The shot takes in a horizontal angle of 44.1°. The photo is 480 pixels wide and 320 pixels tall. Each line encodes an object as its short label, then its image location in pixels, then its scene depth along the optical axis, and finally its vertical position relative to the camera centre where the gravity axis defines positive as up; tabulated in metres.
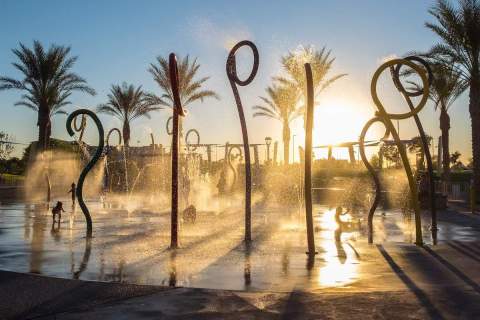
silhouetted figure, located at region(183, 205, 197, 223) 13.55 -0.60
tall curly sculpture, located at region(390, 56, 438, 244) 10.94 +1.27
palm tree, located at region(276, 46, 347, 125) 34.03 +6.76
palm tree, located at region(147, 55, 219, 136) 34.91 +6.39
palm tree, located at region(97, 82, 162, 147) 40.94 +5.82
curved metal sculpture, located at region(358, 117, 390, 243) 11.00 +0.67
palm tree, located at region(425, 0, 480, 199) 22.73 +5.58
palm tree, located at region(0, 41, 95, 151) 30.38 +5.76
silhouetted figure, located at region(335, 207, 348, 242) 11.84 -0.77
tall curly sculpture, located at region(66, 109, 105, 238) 10.94 +0.89
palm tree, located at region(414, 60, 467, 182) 24.06 +4.50
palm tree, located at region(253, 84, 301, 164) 38.41 +5.53
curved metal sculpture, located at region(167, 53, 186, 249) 9.18 +0.43
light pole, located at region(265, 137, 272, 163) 36.39 +2.84
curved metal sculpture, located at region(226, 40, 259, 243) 10.29 +1.82
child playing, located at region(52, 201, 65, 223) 12.89 -0.42
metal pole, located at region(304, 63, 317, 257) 8.67 +0.42
